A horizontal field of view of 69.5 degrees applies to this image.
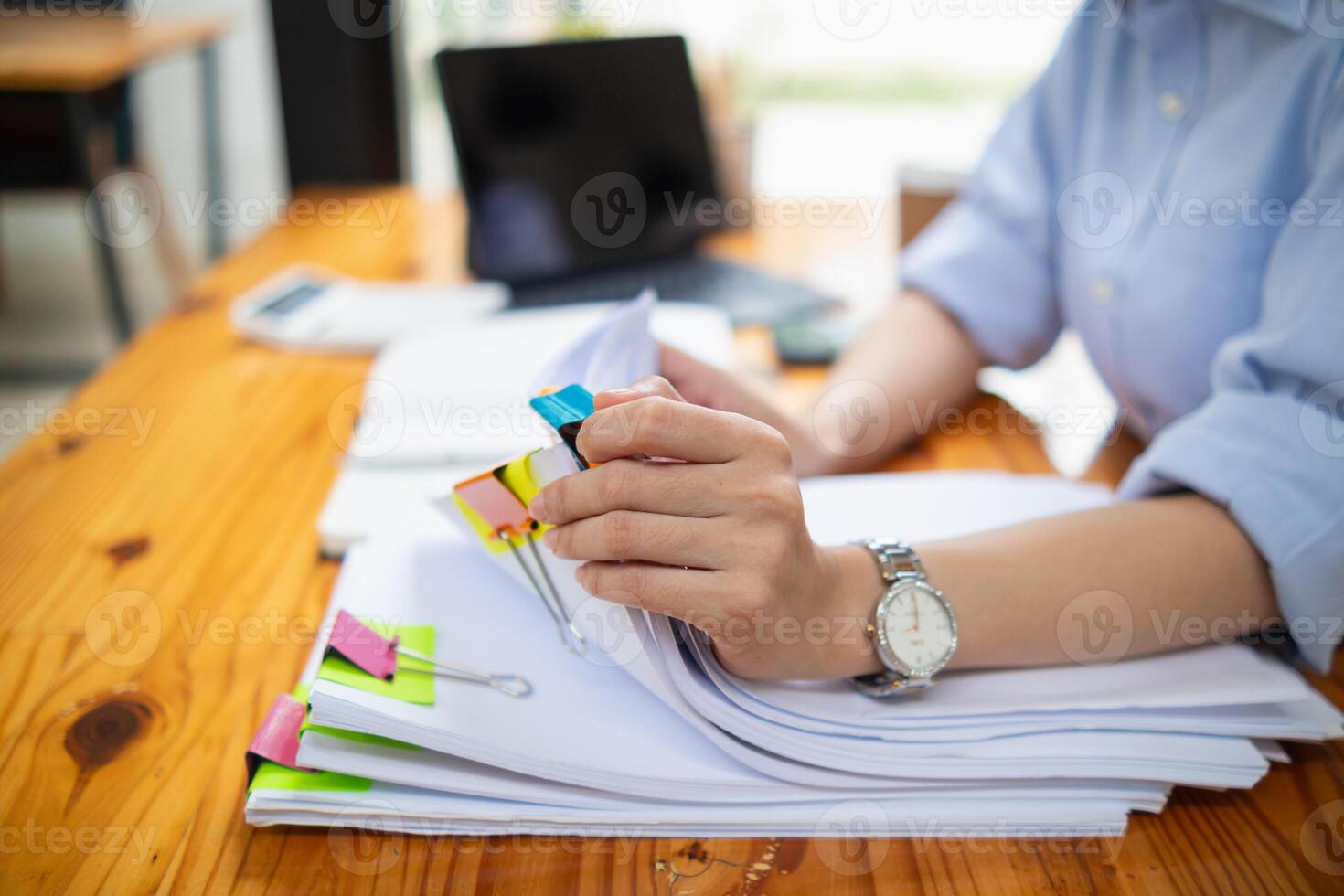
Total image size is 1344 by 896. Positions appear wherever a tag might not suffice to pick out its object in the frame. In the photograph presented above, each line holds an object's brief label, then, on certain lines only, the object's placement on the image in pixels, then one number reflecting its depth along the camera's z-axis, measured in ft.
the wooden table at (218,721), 1.42
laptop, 3.63
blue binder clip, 1.47
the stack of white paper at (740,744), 1.46
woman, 1.48
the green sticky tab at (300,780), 1.44
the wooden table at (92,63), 7.33
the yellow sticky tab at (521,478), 1.56
